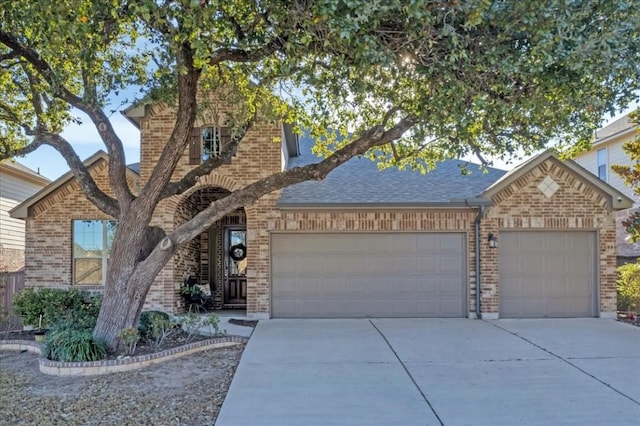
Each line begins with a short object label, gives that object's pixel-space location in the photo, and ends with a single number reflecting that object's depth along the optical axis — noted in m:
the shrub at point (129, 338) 7.07
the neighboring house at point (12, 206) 16.58
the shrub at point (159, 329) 7.84
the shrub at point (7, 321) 9.42
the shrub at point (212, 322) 8.23
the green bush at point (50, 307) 8.70
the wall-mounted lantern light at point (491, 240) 10.98
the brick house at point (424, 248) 11.02
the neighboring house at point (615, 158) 17.72
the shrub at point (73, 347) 6.73
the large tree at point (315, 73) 5.16
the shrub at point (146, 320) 8.20
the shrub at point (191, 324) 8.20
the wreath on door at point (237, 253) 13.86
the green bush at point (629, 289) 11.30
